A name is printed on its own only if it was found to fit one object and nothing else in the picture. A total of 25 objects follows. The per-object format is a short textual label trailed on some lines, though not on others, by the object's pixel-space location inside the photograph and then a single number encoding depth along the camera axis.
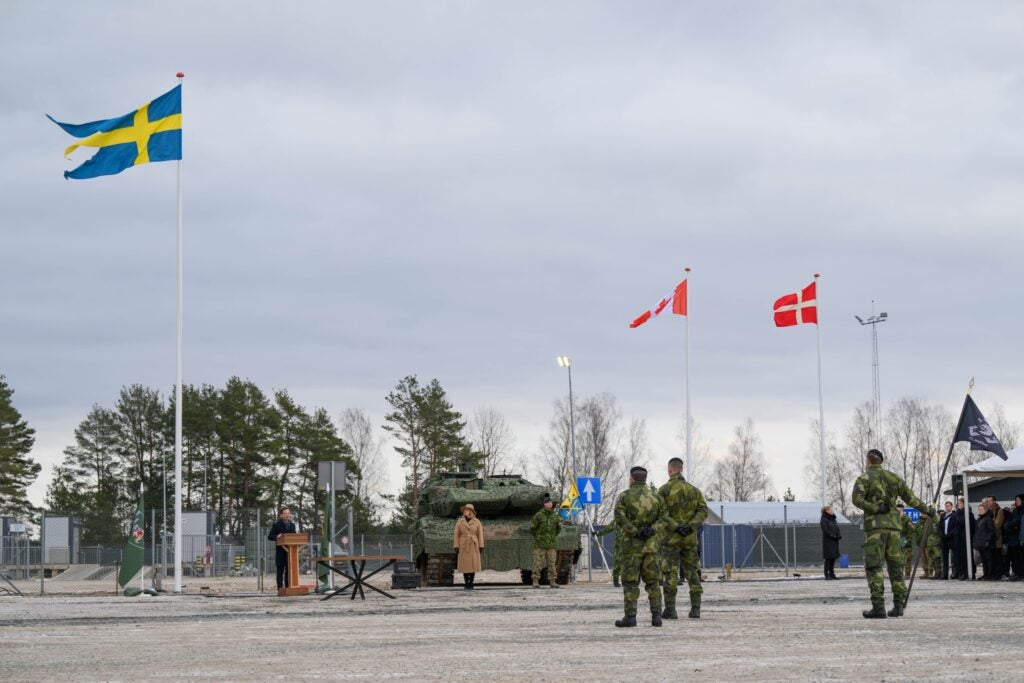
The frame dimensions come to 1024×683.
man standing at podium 29.30
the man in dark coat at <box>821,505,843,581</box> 34.09
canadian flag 45.84
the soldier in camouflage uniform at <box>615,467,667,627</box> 16.50
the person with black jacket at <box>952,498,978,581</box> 32.69
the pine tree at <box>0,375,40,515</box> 82.00
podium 28.47
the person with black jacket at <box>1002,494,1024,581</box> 29.58
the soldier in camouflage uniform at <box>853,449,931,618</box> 16.92
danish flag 47.19
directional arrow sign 36.94
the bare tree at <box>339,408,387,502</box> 96.75
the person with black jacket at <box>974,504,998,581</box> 30.84
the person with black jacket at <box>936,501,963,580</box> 33.09
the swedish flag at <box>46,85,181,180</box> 30.45
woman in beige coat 29.58
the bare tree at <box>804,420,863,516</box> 109.81
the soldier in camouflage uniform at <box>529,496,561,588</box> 30.42
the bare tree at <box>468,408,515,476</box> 90.31
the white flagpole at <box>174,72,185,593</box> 29.38
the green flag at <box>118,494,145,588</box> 29.62
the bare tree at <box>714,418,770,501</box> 118.38
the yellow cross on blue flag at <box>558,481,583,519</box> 39.38
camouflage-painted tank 30.72
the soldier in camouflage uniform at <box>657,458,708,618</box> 17.70
